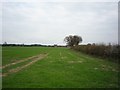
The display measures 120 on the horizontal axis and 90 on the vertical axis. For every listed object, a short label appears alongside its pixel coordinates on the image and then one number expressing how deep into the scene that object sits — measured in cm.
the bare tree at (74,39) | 7453
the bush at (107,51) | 1301
